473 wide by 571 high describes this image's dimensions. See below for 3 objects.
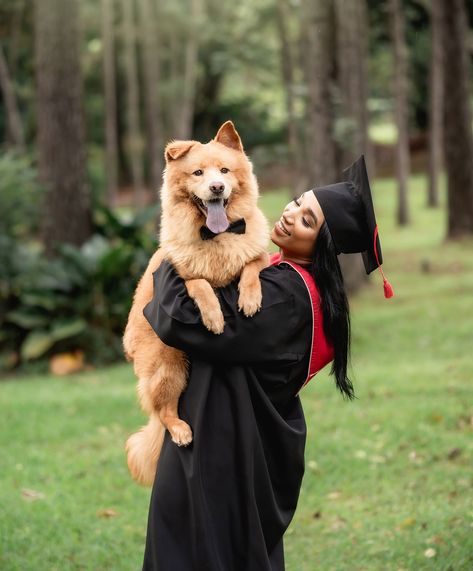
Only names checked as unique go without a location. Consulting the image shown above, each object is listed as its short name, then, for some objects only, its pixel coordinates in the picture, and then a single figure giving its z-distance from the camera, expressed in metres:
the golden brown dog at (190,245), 3.20
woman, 2.99
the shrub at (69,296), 10.31
